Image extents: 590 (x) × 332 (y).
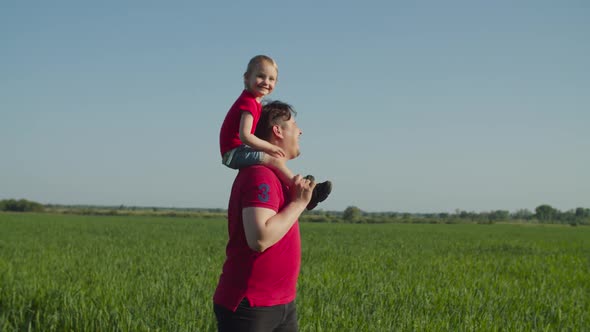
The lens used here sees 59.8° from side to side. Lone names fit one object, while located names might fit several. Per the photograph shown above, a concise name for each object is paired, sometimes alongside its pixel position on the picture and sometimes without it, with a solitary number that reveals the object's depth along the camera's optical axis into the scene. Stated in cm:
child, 252
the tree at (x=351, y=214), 8794
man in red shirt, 230
